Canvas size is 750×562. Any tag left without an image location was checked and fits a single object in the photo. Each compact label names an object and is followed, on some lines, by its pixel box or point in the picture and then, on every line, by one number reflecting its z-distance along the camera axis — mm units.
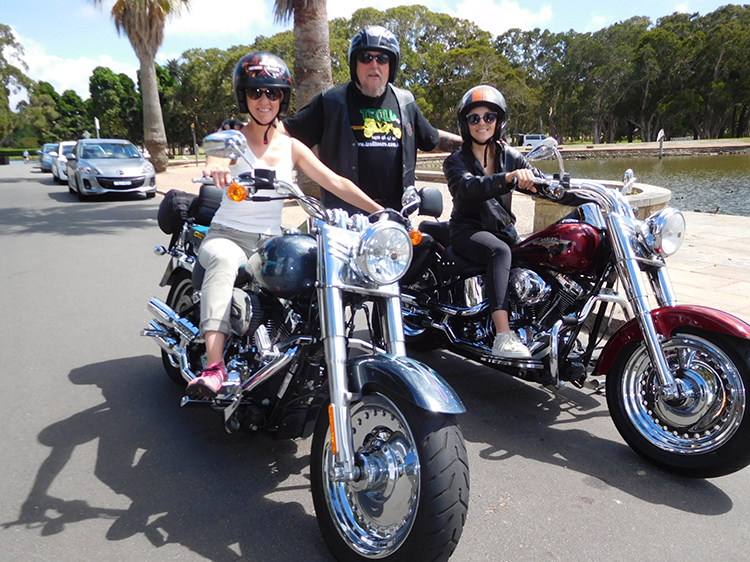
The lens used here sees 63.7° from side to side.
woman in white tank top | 2934
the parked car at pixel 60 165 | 22719
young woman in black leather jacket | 3760
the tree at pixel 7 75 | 56750
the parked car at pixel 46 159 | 31534
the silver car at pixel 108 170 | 16375
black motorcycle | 2129
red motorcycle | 3004
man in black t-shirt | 4316
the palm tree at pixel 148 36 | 23375
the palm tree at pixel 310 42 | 11422
